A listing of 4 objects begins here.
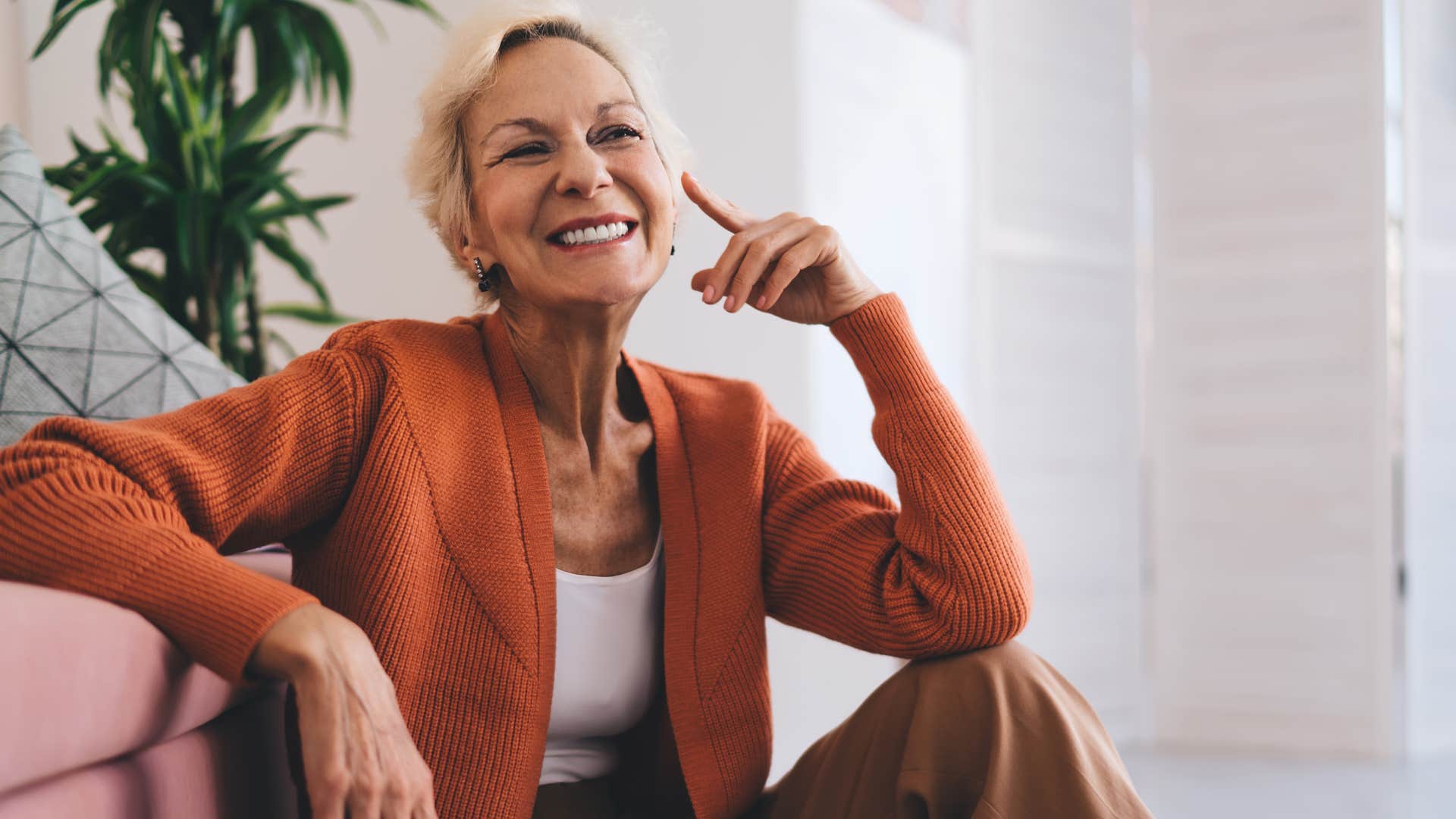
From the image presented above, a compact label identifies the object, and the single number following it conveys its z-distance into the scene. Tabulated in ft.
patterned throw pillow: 4.36
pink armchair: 2.39
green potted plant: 6.41
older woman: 3.66
